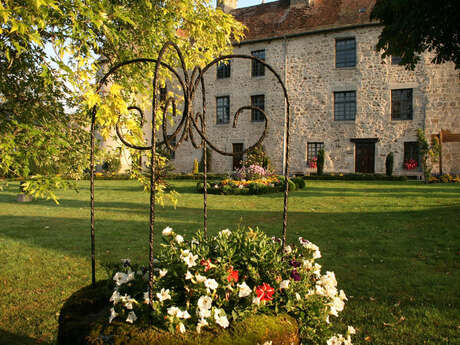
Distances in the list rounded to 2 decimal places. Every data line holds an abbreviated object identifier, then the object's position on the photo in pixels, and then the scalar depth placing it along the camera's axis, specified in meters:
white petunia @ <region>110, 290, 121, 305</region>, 1.97
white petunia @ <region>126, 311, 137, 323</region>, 1.90
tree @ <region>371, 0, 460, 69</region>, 7.24
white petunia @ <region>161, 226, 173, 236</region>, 2.32
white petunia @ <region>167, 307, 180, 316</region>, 1.81
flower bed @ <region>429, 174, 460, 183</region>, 17.18
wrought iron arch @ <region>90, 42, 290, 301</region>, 1.94
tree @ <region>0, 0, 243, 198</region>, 2.70
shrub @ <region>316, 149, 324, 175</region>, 21.23
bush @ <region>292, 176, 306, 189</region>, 15.61
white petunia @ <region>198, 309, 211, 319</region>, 1.83
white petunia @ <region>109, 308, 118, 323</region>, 1.92
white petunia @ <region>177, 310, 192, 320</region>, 1.81
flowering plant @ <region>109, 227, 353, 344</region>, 1.92
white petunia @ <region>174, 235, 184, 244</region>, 2.30
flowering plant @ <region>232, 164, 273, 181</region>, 16.17
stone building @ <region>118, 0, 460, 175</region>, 20.06
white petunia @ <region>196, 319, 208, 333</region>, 1.82
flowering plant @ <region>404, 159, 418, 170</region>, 19.95
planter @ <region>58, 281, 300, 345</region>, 1.81
